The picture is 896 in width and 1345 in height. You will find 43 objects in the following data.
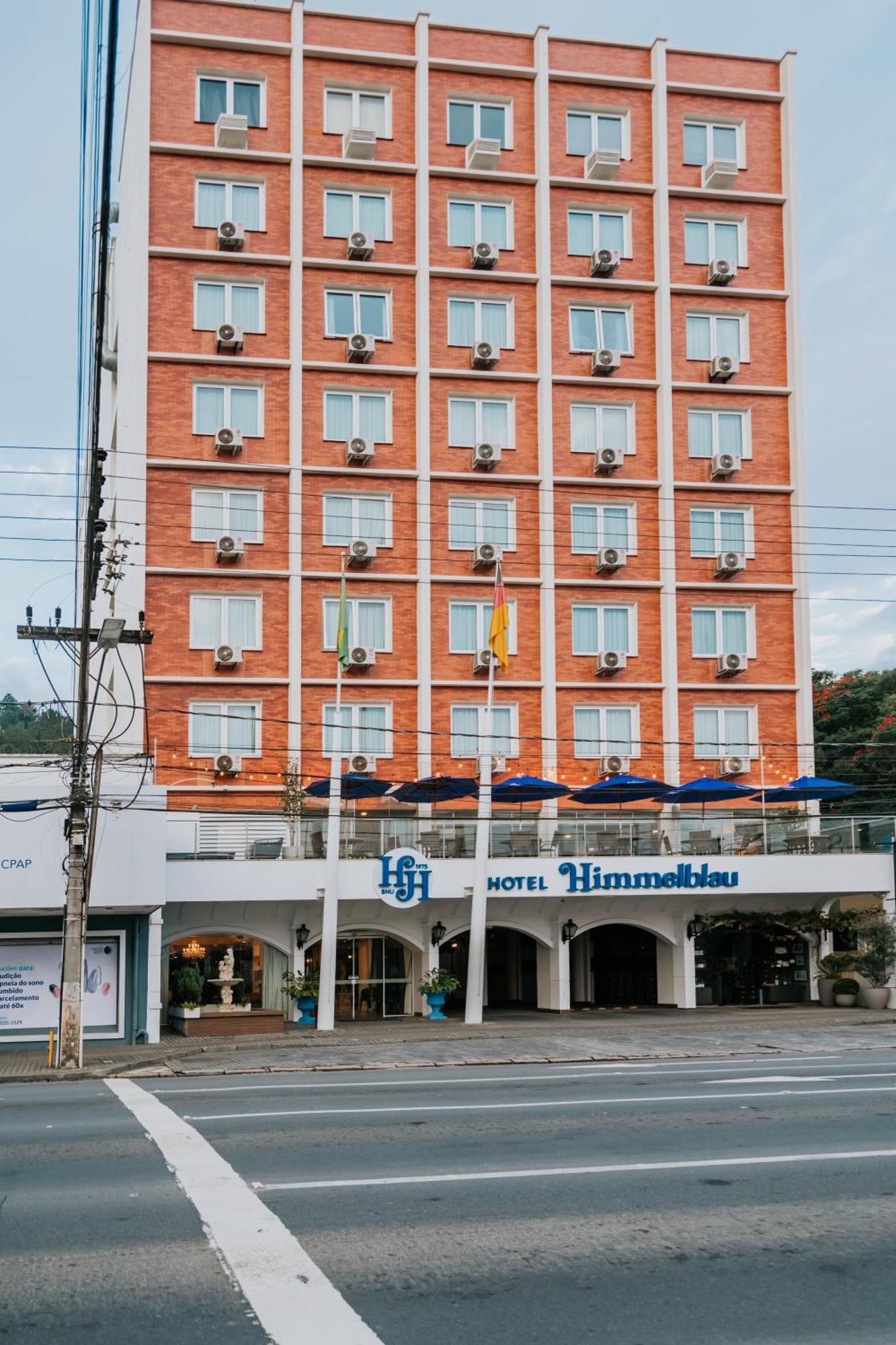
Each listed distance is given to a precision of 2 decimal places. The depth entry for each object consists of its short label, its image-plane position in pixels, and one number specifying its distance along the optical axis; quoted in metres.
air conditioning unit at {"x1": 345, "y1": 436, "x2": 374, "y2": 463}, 42.72
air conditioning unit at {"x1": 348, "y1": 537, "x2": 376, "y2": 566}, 42.34
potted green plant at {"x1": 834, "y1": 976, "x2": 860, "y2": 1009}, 38.12
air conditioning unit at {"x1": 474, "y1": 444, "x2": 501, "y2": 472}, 43.66
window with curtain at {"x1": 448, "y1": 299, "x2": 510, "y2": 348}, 44.91
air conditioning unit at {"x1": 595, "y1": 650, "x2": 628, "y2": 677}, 43.75
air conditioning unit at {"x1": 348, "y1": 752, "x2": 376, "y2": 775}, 41.34
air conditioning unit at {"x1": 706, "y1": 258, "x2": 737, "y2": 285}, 46.50
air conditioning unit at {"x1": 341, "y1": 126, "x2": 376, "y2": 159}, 43.75
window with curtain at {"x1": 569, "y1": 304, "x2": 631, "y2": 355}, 45.88
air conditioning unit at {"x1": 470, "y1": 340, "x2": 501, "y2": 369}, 43.91
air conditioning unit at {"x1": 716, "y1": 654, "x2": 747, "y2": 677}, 44.53
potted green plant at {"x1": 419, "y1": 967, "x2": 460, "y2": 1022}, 35.69
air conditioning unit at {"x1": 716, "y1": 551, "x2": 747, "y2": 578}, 45.00
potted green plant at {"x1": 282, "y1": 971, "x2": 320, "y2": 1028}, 34.50
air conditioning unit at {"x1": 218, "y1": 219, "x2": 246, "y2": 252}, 42.53
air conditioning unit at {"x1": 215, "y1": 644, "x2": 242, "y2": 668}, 41.06
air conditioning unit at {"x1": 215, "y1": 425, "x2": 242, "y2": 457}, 41.59
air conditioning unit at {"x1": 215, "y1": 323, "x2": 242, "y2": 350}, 42.03
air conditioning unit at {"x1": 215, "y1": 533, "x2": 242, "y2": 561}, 41.31
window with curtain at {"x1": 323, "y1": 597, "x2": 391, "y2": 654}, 42.62
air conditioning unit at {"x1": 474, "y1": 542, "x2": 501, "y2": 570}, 43.00
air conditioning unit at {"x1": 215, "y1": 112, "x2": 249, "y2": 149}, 42.88
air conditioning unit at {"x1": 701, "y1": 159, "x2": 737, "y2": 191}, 46.62
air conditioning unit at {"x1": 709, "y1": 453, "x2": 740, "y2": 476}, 45.31
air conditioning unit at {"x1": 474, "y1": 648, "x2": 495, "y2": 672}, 43.12
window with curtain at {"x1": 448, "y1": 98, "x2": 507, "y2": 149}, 45.56
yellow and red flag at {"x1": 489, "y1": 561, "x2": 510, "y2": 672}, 34.22
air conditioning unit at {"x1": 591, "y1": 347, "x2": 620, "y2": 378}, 45.16
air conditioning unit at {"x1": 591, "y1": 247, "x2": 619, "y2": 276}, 45.31
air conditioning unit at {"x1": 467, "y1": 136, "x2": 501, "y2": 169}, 44.56
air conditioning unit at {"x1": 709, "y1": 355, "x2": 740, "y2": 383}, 46.00
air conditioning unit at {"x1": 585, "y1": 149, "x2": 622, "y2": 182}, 45.66
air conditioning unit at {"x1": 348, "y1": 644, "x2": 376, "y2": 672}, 41.91
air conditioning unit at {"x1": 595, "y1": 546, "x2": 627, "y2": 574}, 44.09
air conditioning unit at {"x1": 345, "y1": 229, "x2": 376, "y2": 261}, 43.44
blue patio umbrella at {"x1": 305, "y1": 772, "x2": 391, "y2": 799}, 35.84
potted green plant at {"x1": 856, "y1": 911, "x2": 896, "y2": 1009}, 36.81
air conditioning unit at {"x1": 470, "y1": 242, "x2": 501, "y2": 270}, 44.41
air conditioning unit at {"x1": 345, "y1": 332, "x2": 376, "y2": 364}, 43.28
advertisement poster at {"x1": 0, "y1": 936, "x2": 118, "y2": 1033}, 30.03
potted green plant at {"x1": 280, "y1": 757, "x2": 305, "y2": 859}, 34.72
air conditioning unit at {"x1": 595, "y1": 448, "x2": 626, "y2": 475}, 44.53
